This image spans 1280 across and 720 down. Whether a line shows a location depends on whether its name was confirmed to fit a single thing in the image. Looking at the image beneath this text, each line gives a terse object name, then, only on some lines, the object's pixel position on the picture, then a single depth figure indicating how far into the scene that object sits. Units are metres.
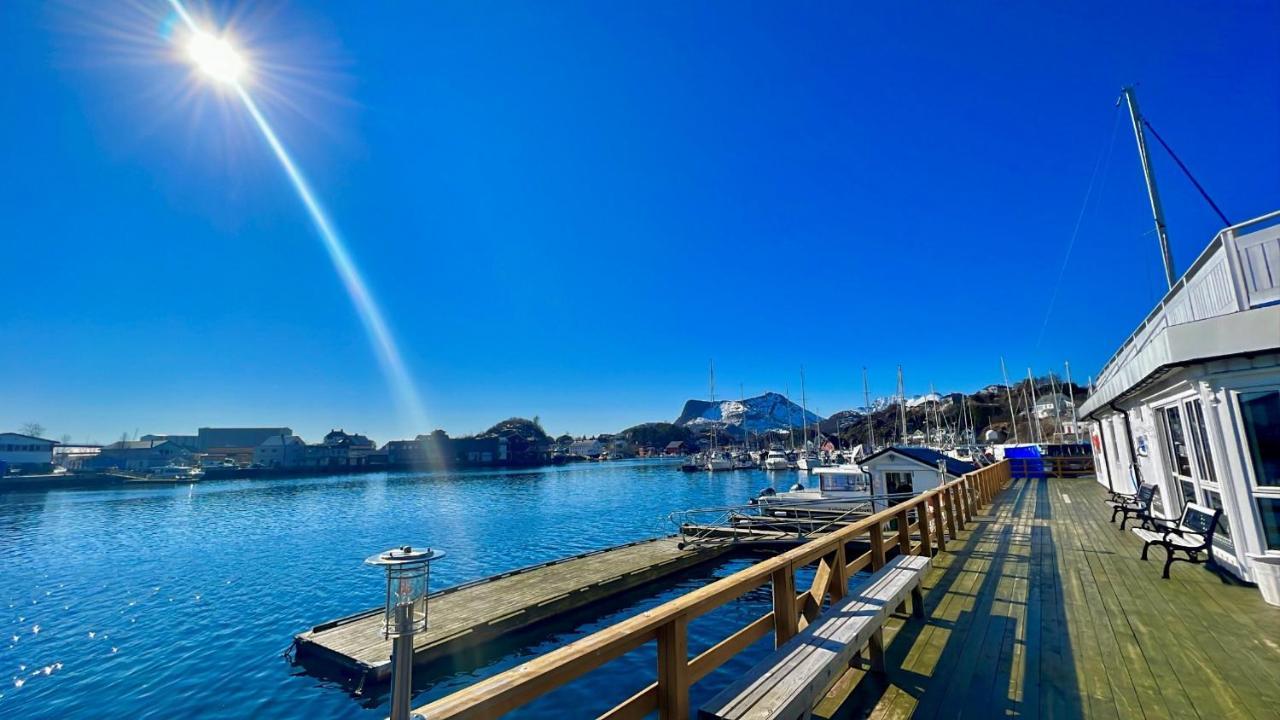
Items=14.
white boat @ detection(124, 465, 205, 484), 68.19
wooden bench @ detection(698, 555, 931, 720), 2.54
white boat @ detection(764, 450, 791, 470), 69.38
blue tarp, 24.12
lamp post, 2.01
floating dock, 8.87
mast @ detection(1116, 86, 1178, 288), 10.87
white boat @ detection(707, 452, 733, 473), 74.50
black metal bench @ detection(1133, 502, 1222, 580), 5.97
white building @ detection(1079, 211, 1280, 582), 4.97
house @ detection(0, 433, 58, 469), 68.56
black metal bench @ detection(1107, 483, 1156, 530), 8.16
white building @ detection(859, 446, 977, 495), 18.68
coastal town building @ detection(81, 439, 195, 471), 83.88
